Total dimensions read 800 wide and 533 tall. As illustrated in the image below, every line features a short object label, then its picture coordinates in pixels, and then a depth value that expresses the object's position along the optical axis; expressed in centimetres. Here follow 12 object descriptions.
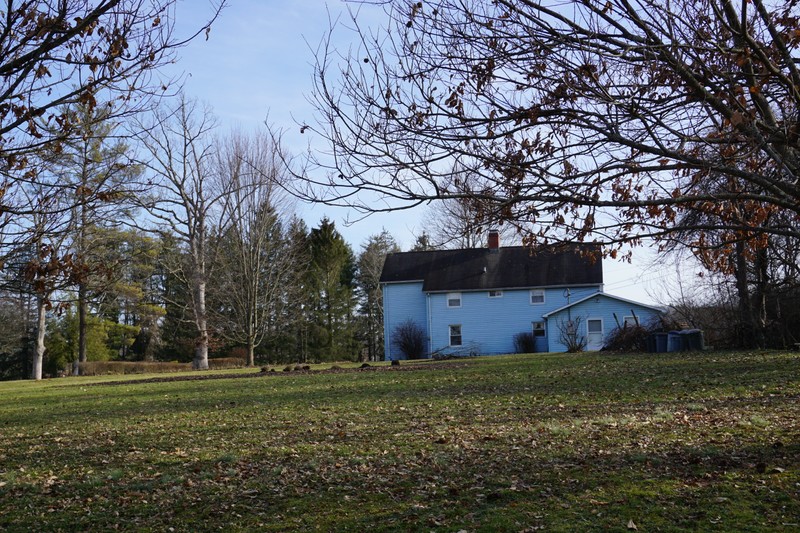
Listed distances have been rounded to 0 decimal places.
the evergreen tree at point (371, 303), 5641
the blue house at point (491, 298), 3938
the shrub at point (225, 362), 3983
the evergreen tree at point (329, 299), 5012
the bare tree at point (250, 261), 3462
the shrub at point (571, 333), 3353
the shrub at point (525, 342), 3881
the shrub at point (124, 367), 3684
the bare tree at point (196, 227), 3366
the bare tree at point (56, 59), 621
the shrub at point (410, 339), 3959
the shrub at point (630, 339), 2605
